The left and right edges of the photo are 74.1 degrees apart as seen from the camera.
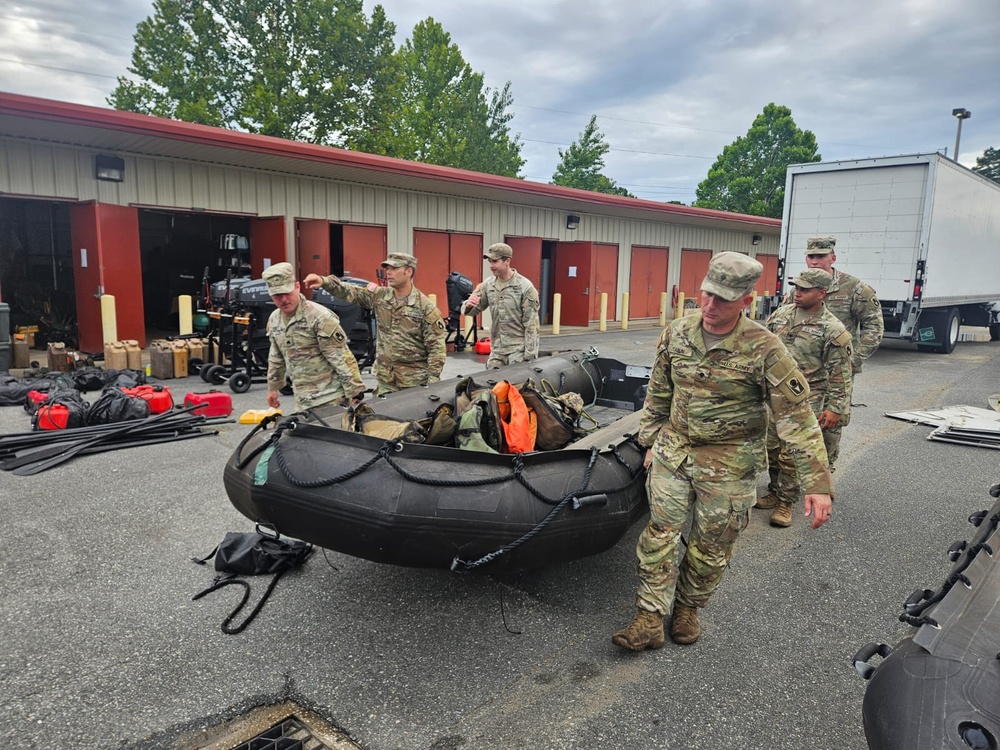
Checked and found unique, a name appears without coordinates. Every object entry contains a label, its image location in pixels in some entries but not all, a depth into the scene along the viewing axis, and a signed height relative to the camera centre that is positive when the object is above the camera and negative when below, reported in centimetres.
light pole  2824 +733
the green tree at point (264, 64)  2648 +829
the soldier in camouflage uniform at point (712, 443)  279 -72
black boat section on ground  170 -107
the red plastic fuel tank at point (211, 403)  677 -139
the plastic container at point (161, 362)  898 -130
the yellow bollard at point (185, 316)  1020 -78
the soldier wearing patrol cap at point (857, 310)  557 -23
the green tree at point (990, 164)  4703 +874
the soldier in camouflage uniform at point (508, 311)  623 -34
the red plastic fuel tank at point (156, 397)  665 -133
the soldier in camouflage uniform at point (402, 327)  513 -43
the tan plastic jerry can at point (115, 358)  909 -128
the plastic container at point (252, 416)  679 -151
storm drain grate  232 -166
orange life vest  354 -80
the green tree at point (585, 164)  4672 +795
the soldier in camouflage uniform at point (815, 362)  450 -55
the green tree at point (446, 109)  3500 +884
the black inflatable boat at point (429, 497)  279 -98
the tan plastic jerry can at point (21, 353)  933 -128
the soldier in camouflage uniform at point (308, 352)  459 -58
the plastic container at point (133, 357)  913 -127
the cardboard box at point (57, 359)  920 -133
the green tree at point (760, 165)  4203 +752
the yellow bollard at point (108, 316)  967 -76
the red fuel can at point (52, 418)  603 -141
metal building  973 +104
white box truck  1127 +107
